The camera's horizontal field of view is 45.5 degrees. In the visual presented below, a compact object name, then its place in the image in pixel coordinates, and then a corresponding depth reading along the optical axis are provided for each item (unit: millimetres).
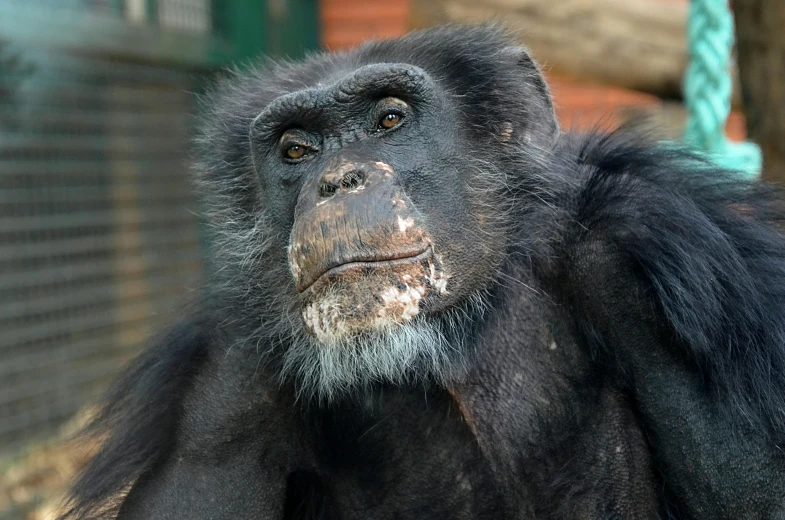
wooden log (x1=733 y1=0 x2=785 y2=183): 3125
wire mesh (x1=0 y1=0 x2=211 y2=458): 5094
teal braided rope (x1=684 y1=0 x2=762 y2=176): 3391
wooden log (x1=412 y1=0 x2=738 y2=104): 4445
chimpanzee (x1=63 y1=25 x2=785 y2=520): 2203
